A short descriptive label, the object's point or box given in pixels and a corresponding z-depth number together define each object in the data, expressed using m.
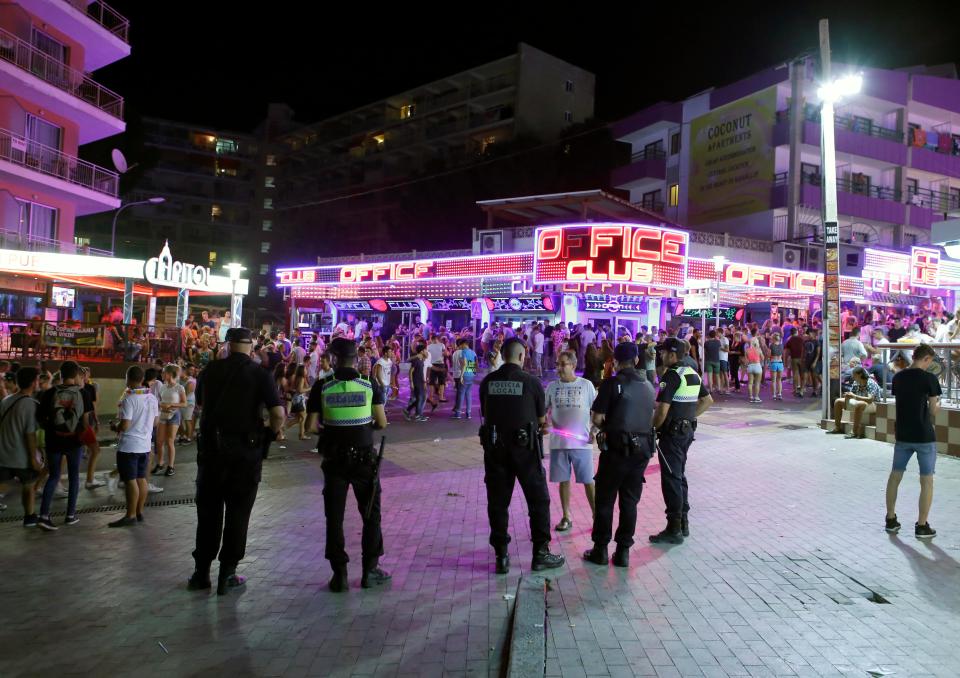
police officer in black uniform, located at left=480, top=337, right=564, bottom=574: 5.19
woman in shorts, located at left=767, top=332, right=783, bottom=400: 17.00
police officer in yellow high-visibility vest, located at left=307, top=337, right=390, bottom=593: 4.90
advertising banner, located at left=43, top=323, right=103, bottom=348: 16.10
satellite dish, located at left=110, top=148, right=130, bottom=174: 28.78
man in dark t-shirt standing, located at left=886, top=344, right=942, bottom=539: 6.14
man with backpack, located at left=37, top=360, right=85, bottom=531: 6.62
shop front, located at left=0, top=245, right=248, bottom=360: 15.90
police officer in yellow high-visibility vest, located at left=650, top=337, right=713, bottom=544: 5.96
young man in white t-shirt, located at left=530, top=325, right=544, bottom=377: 20.81
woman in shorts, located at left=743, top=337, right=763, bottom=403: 16.75
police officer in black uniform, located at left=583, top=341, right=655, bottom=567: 5.36
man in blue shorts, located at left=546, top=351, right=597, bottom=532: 6.27
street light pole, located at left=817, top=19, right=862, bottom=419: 12.59
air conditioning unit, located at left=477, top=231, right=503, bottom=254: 26.58
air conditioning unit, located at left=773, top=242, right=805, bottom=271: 27.61
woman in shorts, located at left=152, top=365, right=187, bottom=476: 9.20
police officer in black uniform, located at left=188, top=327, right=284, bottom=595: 4.91
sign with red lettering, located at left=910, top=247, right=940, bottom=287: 25.94
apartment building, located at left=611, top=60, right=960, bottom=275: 30.39
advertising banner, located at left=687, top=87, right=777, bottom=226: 31.31
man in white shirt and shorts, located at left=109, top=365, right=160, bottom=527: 6.55
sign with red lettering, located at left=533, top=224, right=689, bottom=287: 21.05
